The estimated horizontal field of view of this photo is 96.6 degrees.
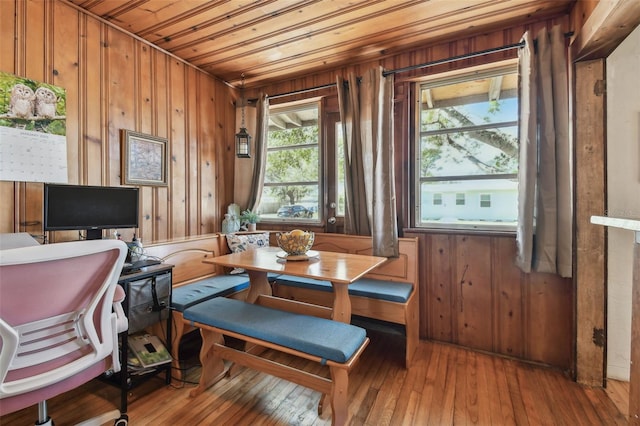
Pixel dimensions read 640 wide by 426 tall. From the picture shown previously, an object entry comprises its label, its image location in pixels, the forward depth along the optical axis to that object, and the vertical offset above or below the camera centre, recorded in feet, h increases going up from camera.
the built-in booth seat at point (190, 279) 6.75 -2.07
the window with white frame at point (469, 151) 7.84 +1.72
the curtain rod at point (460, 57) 7.12 +4.11
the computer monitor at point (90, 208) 5.75 +0.04
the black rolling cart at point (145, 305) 5.56 -2.03
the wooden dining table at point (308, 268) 5.51 -1.20
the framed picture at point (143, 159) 7.79 +1.46
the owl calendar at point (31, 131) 5.74 +1.68
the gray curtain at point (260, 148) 10.80 +2.35
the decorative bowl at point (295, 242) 6.66 -0.75
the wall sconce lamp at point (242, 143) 10.24 +2.41
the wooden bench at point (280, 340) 4.70 -2.28
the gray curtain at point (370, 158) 8.36 +1.58
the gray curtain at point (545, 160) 6.71 +1.20
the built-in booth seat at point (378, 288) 7.17 -2.13
